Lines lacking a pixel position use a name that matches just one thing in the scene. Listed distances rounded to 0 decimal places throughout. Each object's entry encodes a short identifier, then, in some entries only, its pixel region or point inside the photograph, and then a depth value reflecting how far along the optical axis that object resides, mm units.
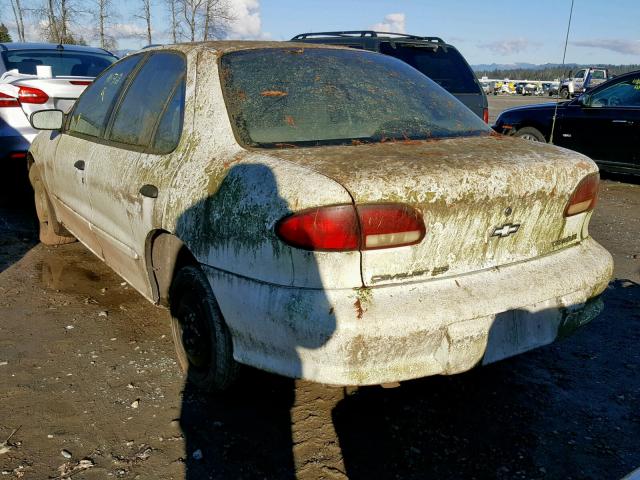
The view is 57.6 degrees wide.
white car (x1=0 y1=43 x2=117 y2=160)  6012
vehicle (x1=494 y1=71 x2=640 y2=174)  8227
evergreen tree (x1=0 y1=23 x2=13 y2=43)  34000
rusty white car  2137
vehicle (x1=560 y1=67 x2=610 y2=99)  28023
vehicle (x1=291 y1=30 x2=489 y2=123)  7723
